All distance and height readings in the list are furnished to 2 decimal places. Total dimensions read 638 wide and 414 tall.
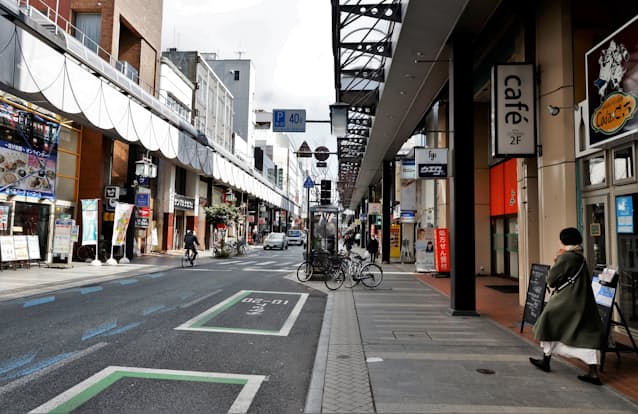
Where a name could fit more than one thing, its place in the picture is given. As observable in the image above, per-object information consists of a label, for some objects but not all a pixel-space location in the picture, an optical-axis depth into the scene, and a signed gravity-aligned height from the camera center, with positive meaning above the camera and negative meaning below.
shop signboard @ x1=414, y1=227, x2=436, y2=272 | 18.48 -0.83
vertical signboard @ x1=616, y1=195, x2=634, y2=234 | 6.78 +0.36
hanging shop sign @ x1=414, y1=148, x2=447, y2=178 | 10.47 +1.76
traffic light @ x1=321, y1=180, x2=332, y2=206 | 19.23 +1.83
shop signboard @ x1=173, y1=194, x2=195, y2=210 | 32.72 +2.26
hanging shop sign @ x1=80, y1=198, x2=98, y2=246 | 19.91 +0.24
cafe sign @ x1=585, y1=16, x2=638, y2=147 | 6.15 +2.31
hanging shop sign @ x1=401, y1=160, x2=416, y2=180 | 21.50 +3.33
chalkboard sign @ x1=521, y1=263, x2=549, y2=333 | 6.85 -0.94
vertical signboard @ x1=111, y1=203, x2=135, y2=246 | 21.03 +0.37
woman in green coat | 4.77 -0.90
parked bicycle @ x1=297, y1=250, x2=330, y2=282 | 15.30 -1.09
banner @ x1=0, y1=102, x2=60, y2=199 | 16.34 +3.09
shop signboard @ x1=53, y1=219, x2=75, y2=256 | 18.33 -0.30
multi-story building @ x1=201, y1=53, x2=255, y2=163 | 63.31 +22.32
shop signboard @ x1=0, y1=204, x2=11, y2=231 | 15.94 +0.50
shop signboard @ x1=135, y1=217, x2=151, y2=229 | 24.59 +0.45
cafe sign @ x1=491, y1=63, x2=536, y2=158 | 8.93 +2.57
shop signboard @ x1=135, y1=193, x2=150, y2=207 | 24.48 +1.80
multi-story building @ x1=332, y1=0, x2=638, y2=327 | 6.91 +2.38
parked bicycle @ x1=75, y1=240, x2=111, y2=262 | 21.33 -1.09
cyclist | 21.05 -0.46
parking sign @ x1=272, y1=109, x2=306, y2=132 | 14.25 +3.73
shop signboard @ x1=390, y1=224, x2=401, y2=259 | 29.23 -0.47
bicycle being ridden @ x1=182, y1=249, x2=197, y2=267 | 21.22 -1.31
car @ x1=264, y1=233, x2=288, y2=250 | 41.77 -0.86
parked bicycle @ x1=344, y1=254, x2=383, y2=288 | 13.81 -1.37
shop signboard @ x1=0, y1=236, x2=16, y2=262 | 15.55 -0.72
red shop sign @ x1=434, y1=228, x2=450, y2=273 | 17.05 -0.58
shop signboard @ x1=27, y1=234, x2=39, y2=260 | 16.98 -0.68
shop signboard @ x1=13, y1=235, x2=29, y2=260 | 16.26 -0.67
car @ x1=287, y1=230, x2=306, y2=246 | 56.81 -0.54
